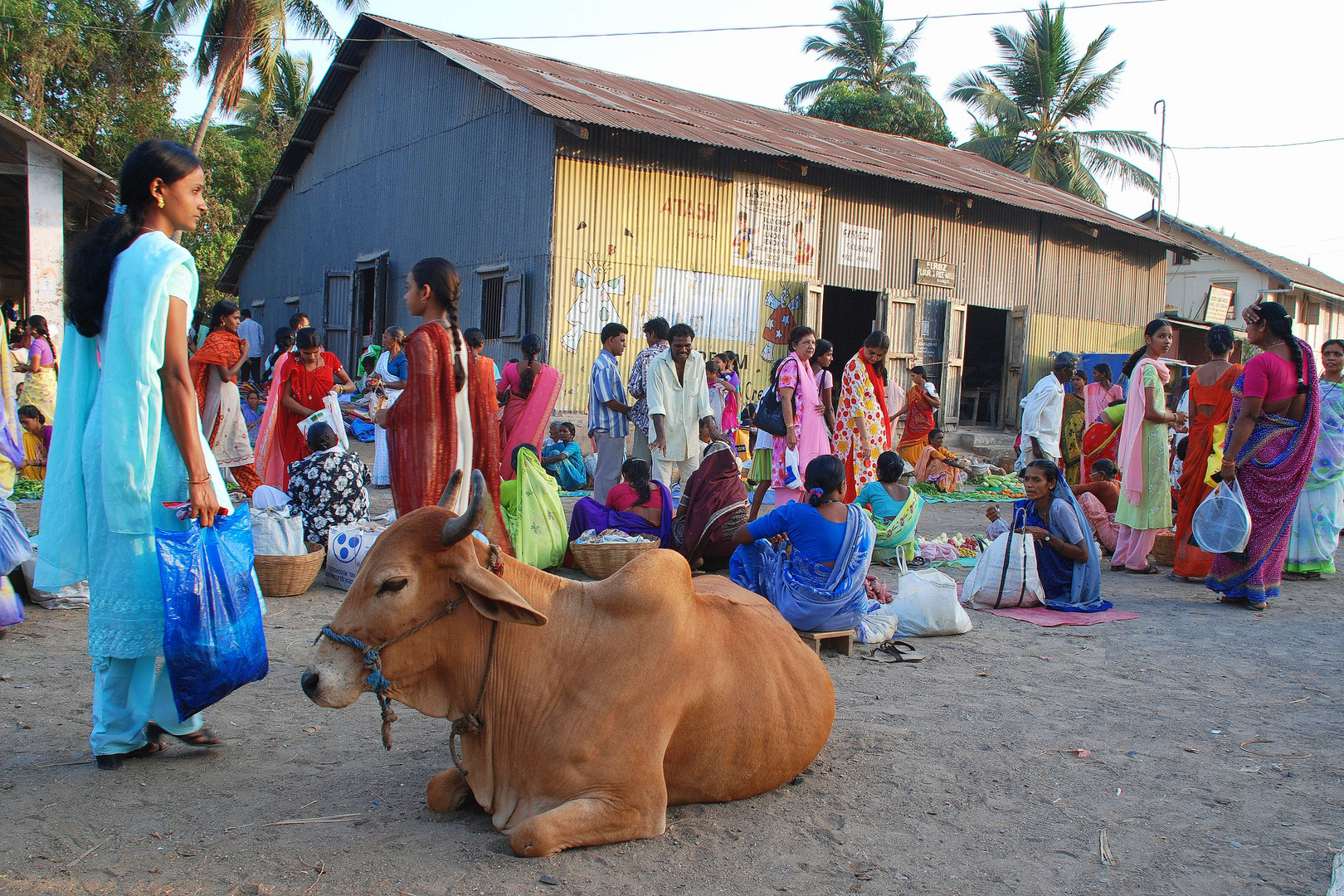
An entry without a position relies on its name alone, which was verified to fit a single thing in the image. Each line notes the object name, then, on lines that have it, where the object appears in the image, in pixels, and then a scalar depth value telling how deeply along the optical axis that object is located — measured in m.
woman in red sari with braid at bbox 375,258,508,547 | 3.65
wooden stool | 4.86
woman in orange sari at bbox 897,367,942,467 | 12.55
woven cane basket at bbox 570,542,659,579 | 6.38
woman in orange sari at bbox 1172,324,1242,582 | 7.29
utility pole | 27.50
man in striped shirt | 8.88
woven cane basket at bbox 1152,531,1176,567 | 8.20
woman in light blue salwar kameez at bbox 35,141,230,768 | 2.95
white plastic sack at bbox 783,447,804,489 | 8.01
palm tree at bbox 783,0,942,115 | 32.16
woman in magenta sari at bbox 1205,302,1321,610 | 6.46
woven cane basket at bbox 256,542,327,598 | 5.68
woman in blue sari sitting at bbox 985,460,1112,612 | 6.26
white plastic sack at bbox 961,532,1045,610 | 6.22
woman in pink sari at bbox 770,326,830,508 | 7.92
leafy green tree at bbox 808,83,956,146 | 28.95
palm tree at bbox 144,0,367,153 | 22.62
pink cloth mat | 5.97
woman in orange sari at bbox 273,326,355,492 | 7.84
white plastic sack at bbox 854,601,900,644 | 5.25
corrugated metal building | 13.09
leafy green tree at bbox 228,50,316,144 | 30.44
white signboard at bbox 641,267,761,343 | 13.75
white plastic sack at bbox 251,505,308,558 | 5.66
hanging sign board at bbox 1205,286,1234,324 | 23.67
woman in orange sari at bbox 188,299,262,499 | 6.33
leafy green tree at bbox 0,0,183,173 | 19.08
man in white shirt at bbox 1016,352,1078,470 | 10.60
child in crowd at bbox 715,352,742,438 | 12.42
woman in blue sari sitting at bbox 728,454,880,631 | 4.83
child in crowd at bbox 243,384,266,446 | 11.48
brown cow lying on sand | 2.57
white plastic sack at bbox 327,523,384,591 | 6.05
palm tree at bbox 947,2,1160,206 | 28.55
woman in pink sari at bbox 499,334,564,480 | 8.20
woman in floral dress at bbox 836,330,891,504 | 8.15
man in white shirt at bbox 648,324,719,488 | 8.23
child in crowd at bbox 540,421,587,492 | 10.84
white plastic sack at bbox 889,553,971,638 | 5.43
